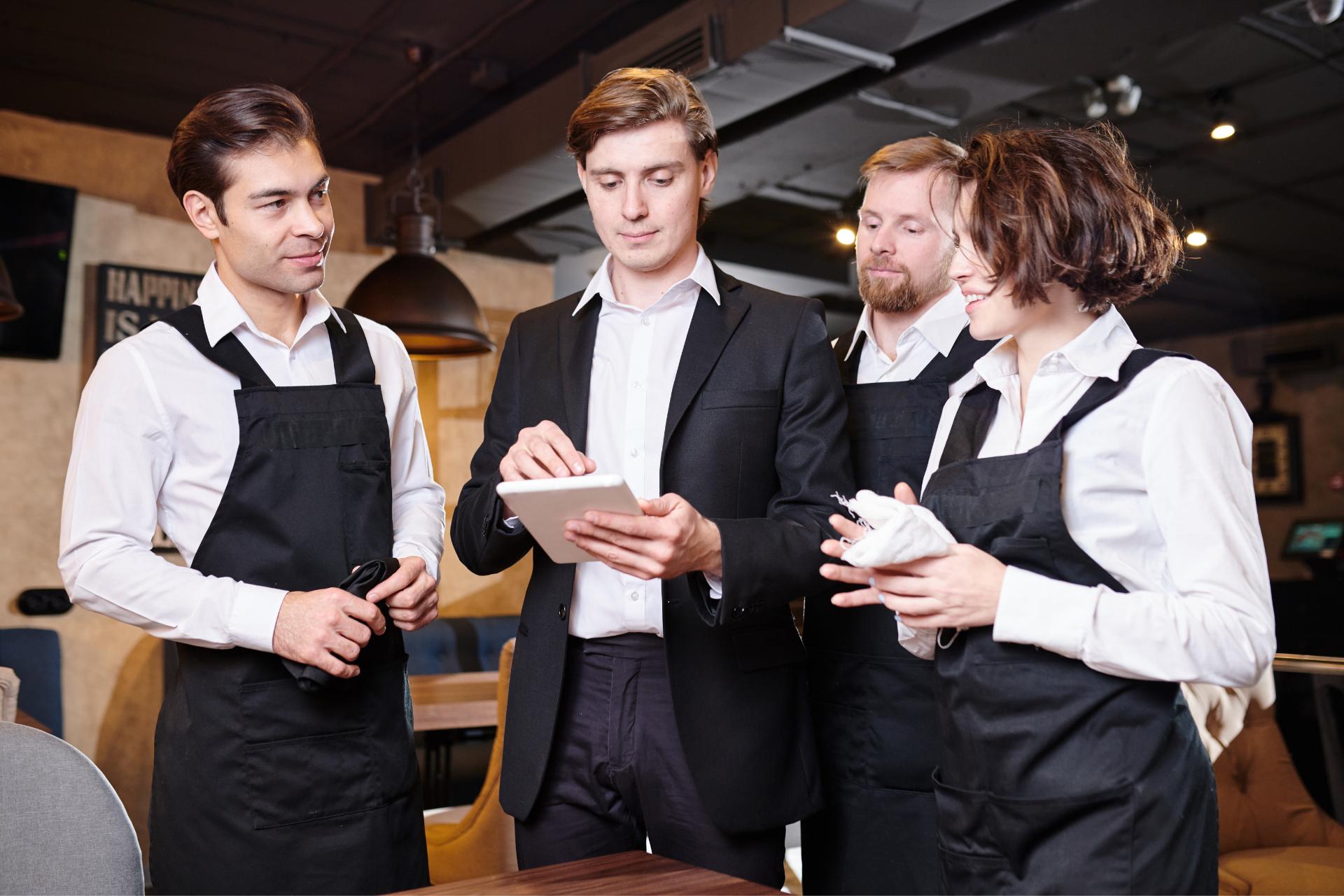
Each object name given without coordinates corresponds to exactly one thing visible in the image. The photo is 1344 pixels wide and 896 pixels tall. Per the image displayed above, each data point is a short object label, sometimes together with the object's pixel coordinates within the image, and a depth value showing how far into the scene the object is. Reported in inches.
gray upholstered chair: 46.3
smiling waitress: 48.4
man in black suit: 62.6
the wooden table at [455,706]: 138.4
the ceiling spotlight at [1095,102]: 160.2
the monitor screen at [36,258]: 186.5
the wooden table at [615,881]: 48.3
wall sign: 196.1
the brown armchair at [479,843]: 119.0
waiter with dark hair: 63.9
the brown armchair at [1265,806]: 114.3
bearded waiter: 72.2
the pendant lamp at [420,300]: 165.5
